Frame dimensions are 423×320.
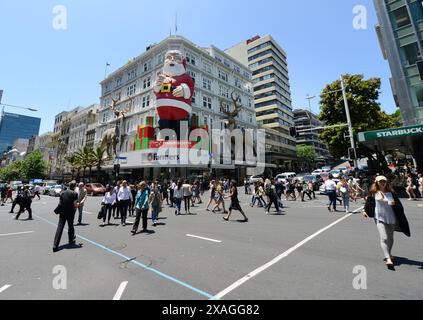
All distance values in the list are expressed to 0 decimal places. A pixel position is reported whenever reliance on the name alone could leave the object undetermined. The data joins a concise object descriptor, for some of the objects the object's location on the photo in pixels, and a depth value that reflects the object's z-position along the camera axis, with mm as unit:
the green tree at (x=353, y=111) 27188
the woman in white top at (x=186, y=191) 13531
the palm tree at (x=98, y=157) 37188
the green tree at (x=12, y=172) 71625
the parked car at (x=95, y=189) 29297
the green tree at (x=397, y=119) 40703
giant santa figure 30406
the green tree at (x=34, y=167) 60969
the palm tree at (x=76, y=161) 39191
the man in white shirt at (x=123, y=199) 10195
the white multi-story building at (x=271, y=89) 61138
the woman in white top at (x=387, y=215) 4578
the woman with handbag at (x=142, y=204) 8305
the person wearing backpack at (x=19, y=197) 13281
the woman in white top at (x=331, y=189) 11914
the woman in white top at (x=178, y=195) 12996
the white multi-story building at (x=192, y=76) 36969
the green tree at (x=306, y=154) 63934
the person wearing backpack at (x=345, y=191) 11689
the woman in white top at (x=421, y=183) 15091
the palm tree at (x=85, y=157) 38125
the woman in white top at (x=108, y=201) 10317
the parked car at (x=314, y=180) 23844
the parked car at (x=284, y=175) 32791
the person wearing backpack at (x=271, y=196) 12037
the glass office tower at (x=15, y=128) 132012
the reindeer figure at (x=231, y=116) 40562
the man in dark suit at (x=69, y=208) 6756
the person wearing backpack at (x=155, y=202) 9957
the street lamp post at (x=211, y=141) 34331
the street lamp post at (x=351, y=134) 18180
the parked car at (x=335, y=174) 27734
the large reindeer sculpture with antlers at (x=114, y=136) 39594
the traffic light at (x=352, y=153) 17950
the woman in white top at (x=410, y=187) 14977
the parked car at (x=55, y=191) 30859
